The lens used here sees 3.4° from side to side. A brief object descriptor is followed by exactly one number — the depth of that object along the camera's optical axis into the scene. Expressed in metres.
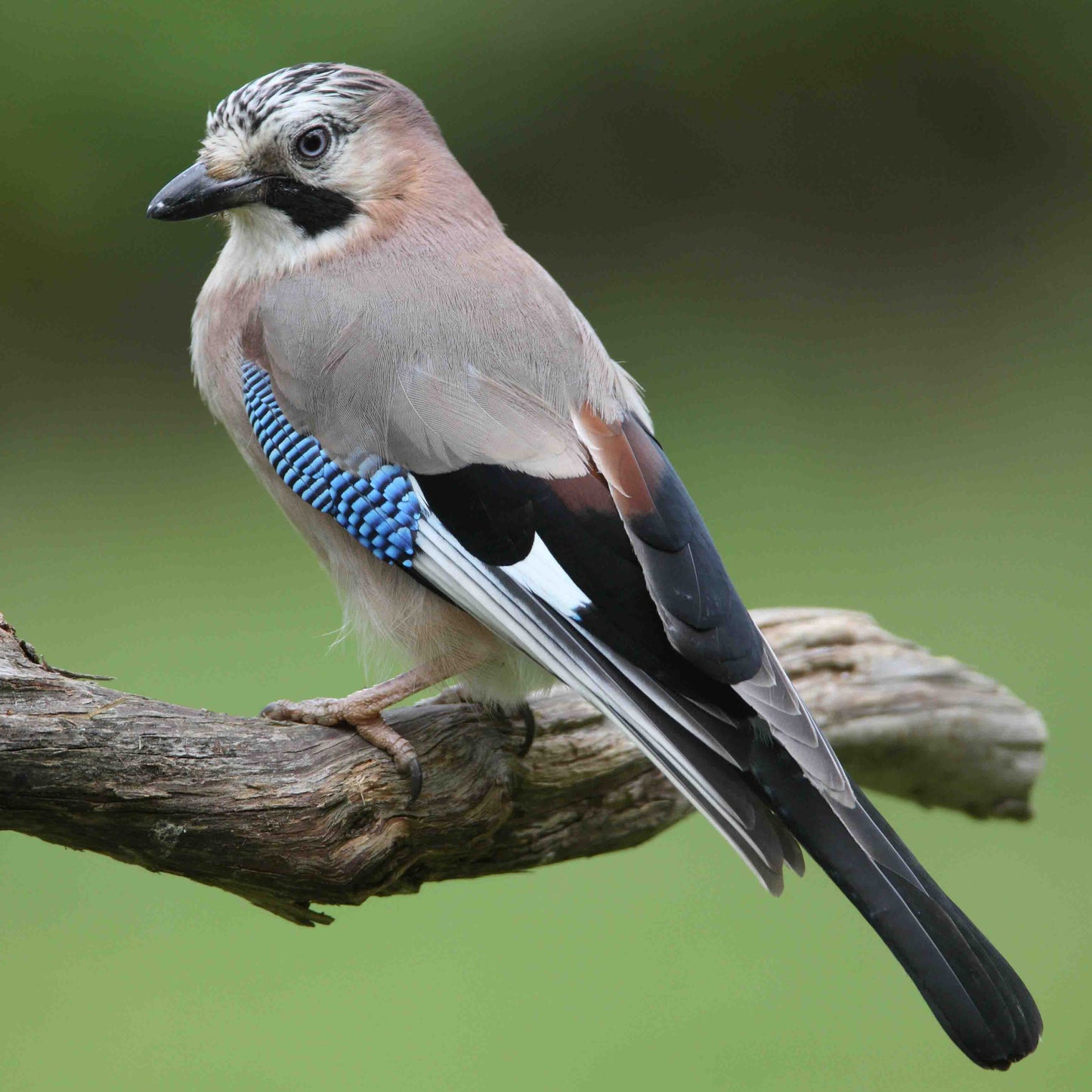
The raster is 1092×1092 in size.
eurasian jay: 4.46
